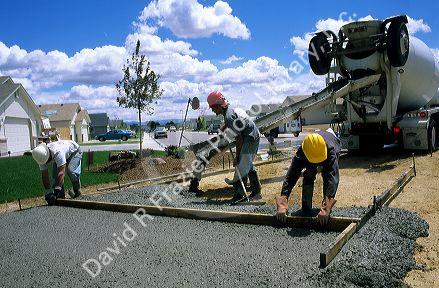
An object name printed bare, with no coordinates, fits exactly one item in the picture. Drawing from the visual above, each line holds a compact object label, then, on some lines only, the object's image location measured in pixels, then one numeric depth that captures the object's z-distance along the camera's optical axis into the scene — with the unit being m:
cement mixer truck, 9.41
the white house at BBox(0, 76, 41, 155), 23.61
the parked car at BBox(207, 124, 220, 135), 44.50
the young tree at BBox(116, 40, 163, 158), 14.80
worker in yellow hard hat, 4.45
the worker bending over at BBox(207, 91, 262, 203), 6.46
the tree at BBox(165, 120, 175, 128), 82.50
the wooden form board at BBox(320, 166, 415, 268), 3.54
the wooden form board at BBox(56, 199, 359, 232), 4.54
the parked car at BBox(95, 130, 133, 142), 45.84
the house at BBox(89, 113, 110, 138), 69.00
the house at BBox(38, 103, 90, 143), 44.41
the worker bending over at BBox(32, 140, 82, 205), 6.95
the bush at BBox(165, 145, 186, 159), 13.87
